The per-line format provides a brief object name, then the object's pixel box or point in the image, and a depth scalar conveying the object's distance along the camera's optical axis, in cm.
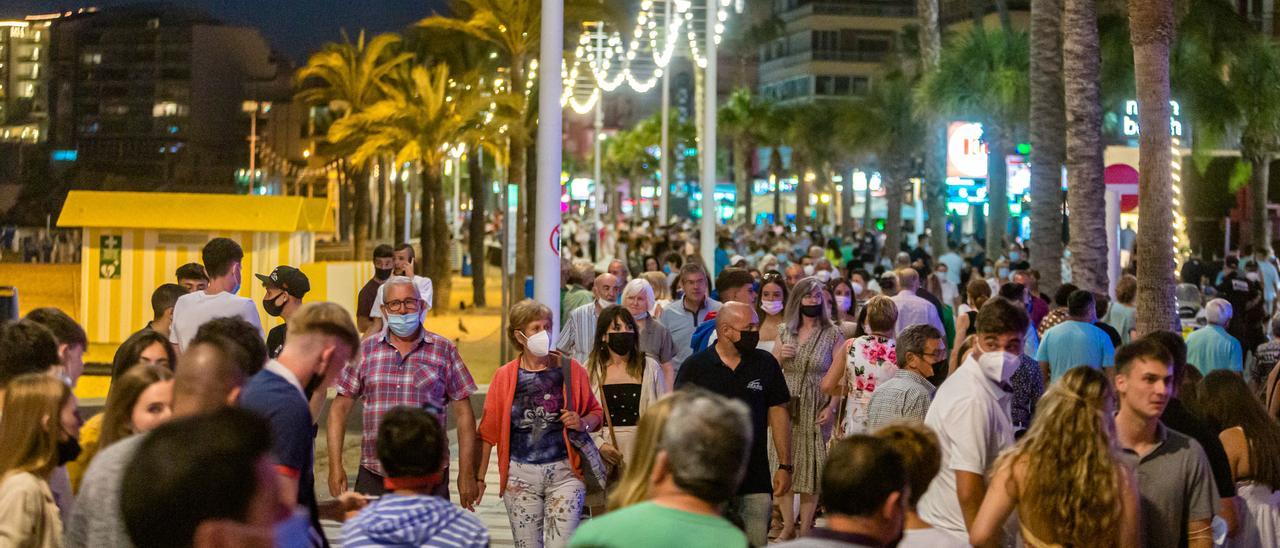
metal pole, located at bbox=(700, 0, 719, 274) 2458
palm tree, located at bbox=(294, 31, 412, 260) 5066
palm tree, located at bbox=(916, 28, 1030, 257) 3564
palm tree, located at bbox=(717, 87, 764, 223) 9144
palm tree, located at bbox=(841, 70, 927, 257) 5181
